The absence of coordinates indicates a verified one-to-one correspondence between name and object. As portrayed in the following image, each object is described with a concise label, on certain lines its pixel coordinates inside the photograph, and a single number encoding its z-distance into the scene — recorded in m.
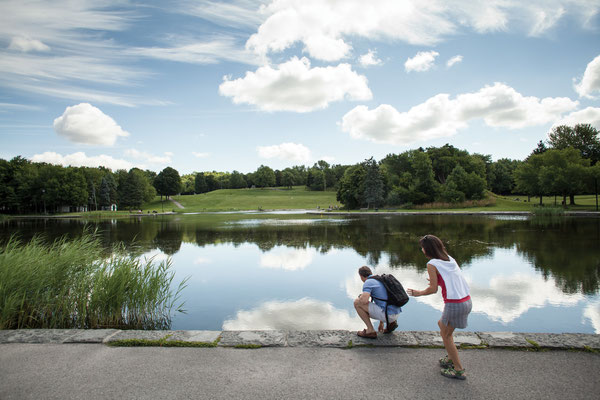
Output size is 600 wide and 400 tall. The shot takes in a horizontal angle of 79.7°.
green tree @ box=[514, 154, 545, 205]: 52.41
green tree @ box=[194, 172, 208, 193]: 131.00
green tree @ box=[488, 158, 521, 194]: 85.88
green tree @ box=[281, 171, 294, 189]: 131.88
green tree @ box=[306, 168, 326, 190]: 115.69
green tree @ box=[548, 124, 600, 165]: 61.72
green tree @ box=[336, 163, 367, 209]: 64.38
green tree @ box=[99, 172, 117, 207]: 79.88
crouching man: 5.07
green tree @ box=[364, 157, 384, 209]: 60.88
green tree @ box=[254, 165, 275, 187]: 128.25
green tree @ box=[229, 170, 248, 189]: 135.12
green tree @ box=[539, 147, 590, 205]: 46.44
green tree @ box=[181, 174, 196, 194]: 134.38
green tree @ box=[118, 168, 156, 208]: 77.81
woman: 3.96
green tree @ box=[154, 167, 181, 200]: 92.84
